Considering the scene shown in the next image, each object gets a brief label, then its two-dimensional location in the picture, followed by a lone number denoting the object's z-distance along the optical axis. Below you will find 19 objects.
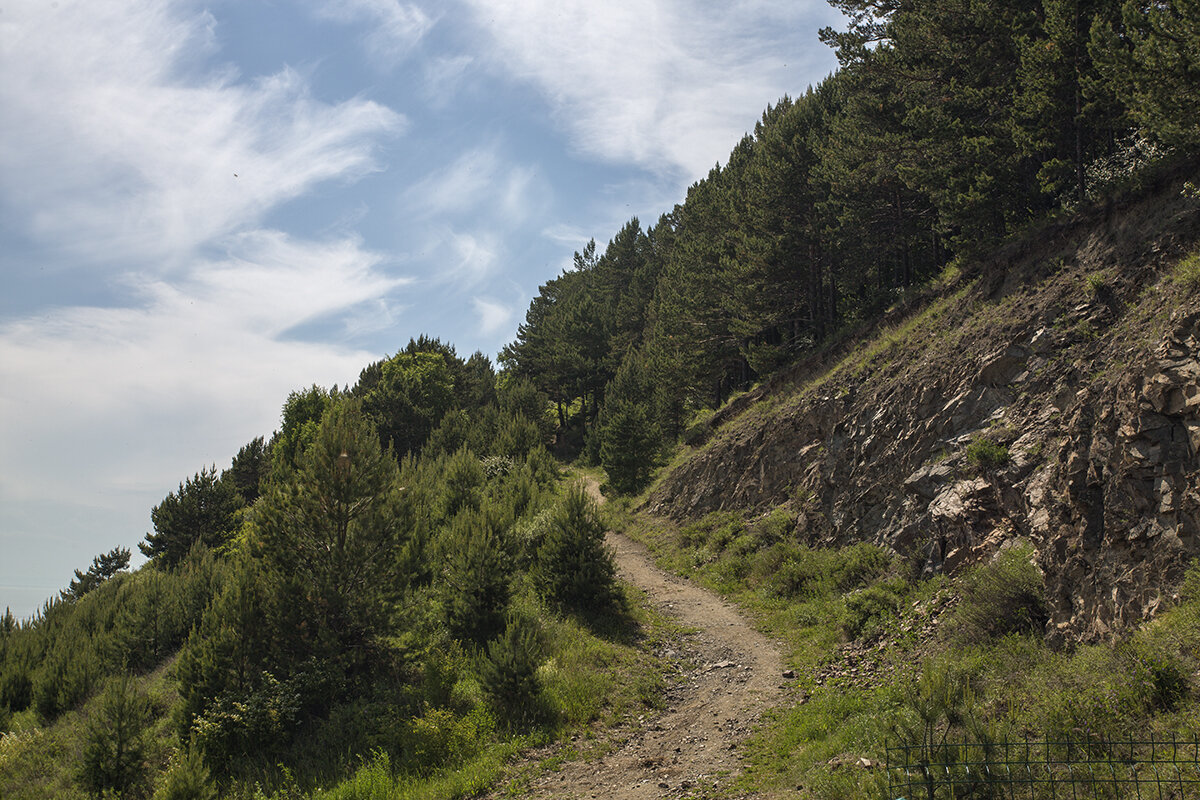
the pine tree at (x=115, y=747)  12.64
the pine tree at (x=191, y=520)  46.47
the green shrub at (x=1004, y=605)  9.51
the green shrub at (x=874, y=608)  12.16
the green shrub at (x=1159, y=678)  6.29
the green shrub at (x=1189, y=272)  10.31
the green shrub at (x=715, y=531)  21.48
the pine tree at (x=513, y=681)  11.88
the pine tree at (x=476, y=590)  15.67
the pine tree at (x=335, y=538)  15.02
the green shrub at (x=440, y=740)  10.73
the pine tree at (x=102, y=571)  47.12
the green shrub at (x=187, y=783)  11.38
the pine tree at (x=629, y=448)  34.22
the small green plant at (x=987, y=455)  12.52
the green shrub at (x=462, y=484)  27.05
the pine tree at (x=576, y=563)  17.02
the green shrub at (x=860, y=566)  14.36
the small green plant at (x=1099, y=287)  13.37
